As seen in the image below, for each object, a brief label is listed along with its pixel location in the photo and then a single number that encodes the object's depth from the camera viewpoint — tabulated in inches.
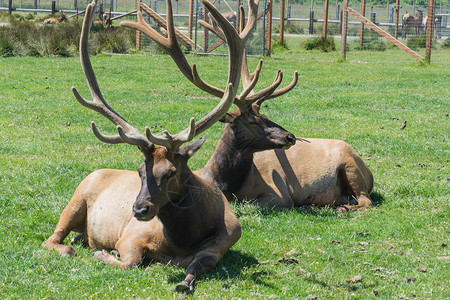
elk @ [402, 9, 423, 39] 1825.1
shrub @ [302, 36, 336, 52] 1266.0
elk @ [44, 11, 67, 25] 1425.0
